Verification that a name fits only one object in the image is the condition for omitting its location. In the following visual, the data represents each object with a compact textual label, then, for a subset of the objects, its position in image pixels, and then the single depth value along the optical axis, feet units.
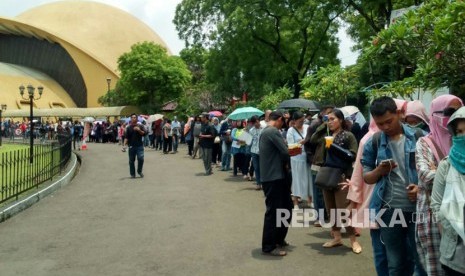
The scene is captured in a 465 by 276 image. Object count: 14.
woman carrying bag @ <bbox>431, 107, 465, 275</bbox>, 8.20
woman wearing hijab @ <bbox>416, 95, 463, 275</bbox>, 9.55
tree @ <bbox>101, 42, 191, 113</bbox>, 145.18
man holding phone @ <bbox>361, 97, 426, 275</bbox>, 11.18
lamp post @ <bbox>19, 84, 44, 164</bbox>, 58.87
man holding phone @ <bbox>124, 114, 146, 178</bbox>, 39.99
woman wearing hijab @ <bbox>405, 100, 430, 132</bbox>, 13.66
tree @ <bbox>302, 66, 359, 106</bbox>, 44.93
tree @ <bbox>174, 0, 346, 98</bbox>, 73.97
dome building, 211.20
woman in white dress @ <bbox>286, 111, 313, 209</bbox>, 25.21
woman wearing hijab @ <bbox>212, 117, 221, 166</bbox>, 51.63
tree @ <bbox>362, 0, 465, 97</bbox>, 12.95
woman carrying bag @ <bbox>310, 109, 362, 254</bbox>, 17.52
